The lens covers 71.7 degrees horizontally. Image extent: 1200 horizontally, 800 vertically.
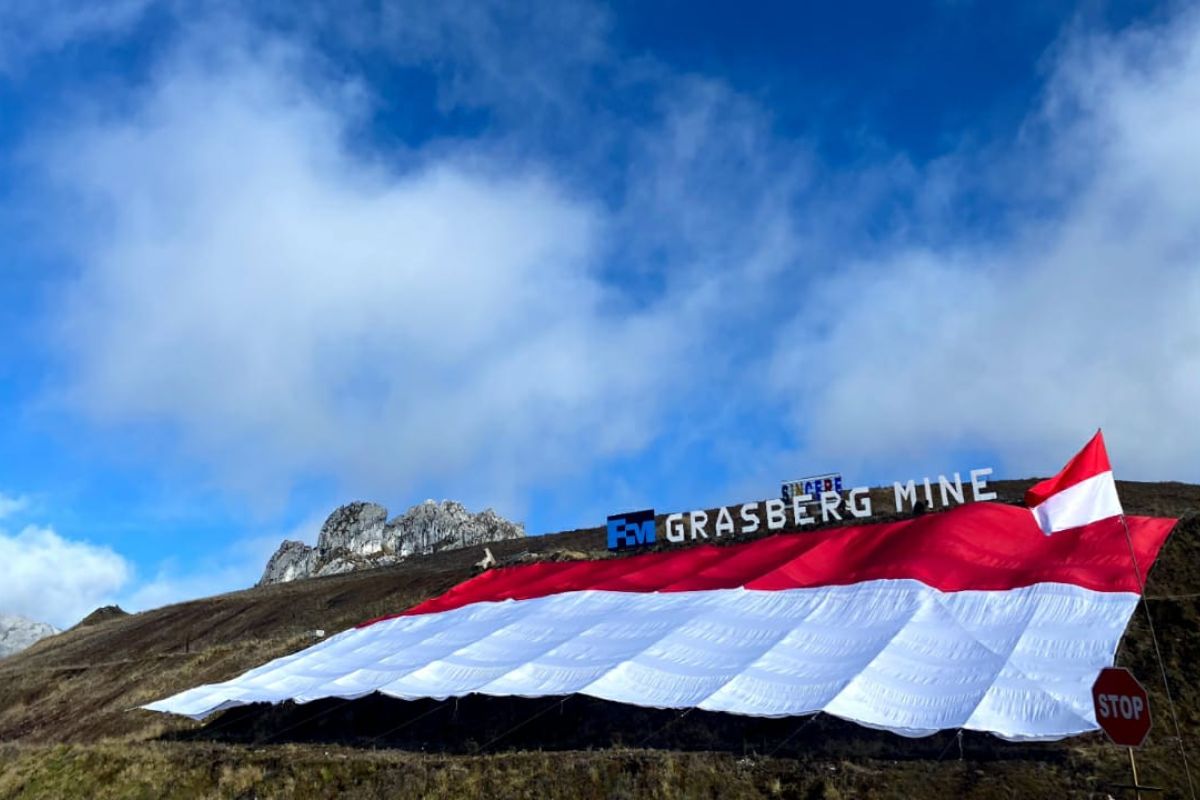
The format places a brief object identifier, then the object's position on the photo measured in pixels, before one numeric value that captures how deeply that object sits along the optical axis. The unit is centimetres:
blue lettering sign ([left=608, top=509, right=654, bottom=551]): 4100
